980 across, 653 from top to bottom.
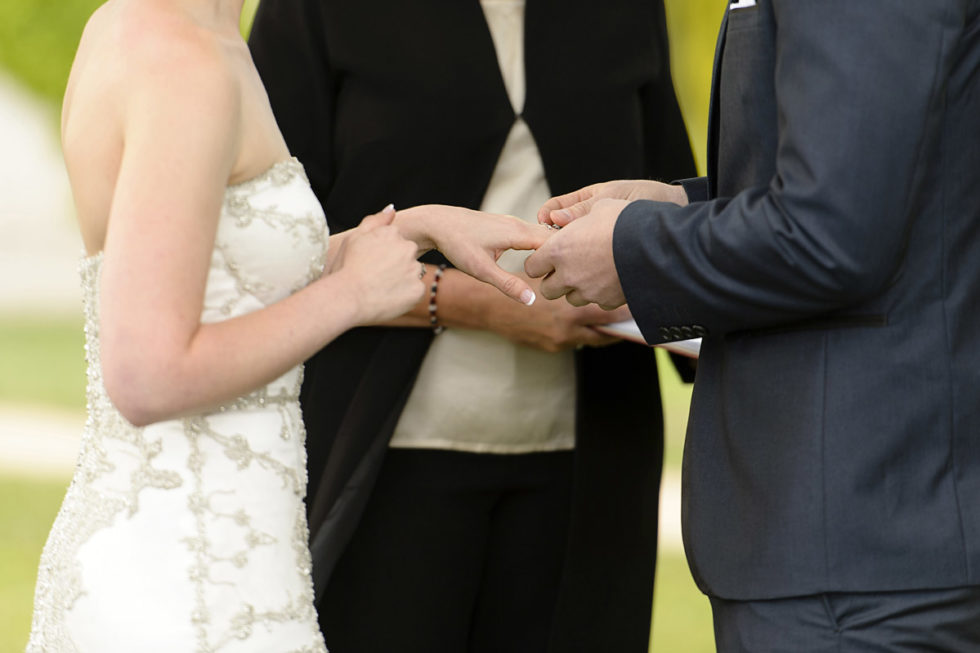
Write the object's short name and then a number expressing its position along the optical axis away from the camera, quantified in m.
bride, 2.47
